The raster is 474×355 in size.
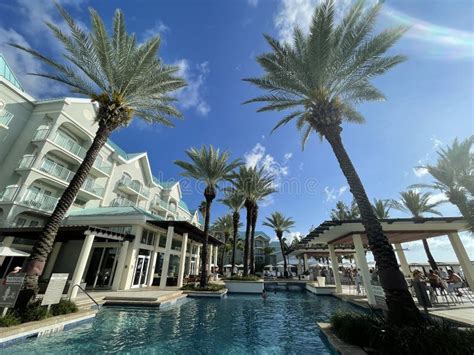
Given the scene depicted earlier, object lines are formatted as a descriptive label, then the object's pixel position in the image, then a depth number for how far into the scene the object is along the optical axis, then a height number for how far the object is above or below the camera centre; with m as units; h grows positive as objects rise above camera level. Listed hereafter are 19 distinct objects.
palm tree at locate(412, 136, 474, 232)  16.70 +7.92
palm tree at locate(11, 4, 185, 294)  10.77 +10.39
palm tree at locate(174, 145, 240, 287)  22.33 +10.68
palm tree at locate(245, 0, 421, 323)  9.74 +9.68
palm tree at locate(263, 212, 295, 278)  41.03 +10.11
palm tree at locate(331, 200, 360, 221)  37.09 +11.30
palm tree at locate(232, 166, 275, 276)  27.31 +10.99
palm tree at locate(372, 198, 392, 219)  31.86 +9.93
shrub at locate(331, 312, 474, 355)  4.67 -1.10
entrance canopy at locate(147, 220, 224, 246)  19.75 +4.97
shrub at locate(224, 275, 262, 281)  23.02 +0.61
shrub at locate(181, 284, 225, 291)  18.88 -0.27
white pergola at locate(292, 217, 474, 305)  13.96 +3.45
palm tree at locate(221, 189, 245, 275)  29.60 +10.22
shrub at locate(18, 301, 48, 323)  8.07 -0.96
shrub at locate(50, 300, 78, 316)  9.22 -0.91
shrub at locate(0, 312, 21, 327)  7.25 -1.09
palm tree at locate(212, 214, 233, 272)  45.97 +11.14
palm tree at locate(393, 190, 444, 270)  26.55 +8.89
